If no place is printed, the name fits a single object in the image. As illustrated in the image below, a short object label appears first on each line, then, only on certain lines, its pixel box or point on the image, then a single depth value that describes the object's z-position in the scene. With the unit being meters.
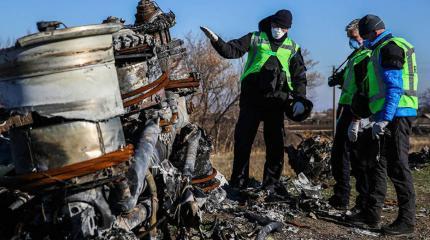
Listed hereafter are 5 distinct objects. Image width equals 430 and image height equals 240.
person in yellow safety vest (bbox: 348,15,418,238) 5.86
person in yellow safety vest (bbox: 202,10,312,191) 6.92
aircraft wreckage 3.55
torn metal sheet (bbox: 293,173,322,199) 7.13
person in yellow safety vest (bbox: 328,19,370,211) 6.74
